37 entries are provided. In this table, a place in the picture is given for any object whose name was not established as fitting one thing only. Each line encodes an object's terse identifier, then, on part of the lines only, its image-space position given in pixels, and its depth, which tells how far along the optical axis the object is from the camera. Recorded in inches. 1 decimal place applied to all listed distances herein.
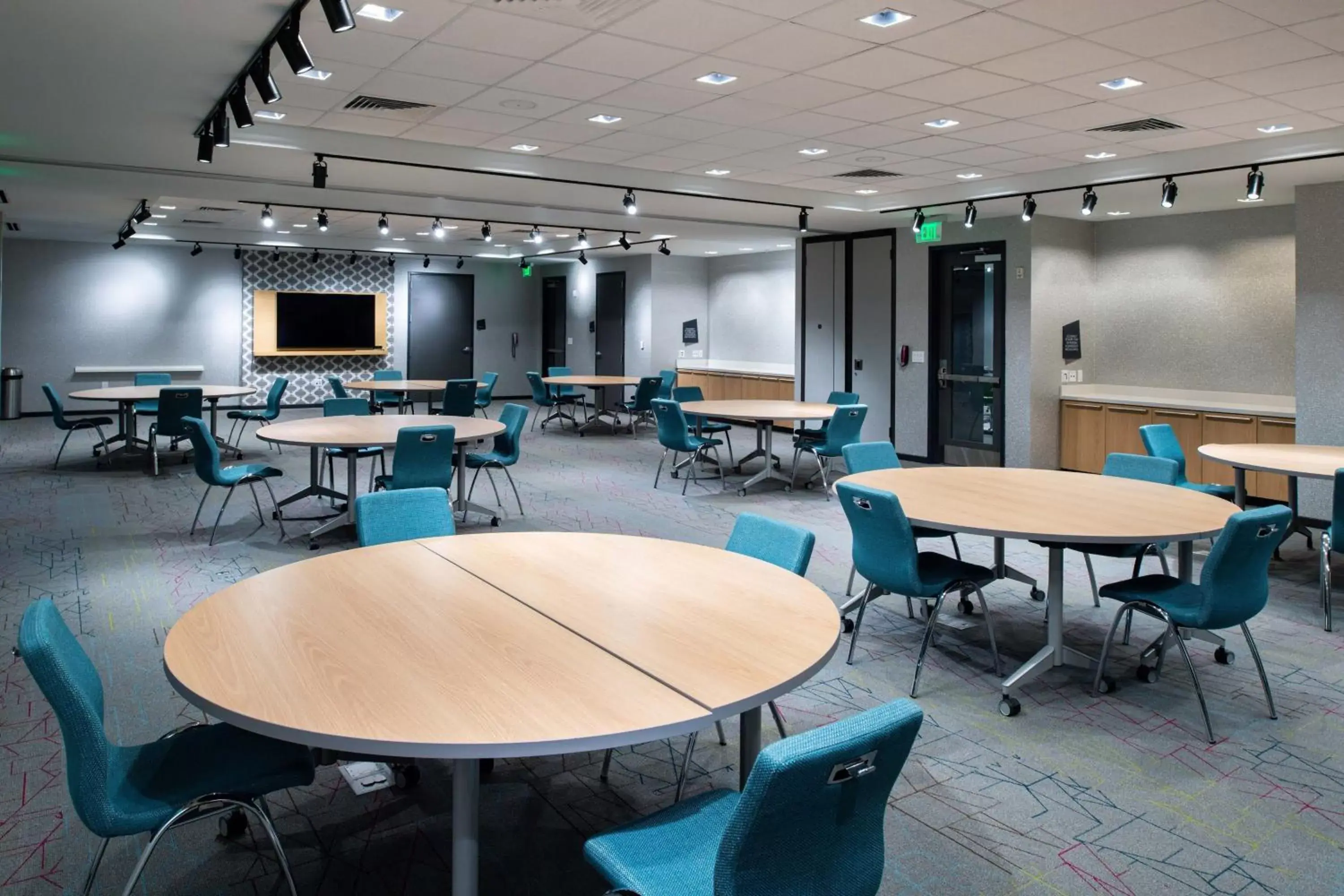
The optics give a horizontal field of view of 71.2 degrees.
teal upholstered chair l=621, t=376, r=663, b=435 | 530.6
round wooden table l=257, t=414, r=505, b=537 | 255.1
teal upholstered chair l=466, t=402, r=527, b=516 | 301.1
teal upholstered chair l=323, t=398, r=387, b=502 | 332.2
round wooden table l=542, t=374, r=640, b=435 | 536.4
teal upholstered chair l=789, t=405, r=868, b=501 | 343.0
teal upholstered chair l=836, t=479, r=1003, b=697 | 155.6
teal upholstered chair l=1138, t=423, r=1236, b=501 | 267.0
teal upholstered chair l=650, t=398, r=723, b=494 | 354.0
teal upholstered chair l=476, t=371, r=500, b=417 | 486.0
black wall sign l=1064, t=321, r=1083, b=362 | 410.6
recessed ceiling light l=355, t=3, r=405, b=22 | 163.8
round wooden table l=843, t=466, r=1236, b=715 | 147.4
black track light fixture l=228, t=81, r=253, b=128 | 201.2
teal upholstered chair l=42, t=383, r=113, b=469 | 388.8
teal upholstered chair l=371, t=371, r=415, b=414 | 500.4
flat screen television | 679.7
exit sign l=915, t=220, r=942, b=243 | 405.7
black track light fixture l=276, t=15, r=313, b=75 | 160.4
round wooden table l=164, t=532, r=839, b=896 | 72.9
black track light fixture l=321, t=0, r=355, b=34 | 139.6
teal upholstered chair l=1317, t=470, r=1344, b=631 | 197.2
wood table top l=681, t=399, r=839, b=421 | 349.1
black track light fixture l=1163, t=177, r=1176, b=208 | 285.6
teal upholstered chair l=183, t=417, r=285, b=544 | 258.4
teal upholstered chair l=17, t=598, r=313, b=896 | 79.4
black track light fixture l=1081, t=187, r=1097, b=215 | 311.0
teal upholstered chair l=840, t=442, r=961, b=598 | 220.8
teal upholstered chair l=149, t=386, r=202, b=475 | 371.6
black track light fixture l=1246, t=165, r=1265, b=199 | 272.1
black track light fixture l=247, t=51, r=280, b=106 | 179.9
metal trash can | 560.7
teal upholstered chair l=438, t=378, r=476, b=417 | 431.2
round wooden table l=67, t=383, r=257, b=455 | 396.8
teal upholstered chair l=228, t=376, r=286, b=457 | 427.8
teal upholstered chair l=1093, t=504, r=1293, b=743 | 139.7
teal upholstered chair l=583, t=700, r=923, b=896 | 62.9
